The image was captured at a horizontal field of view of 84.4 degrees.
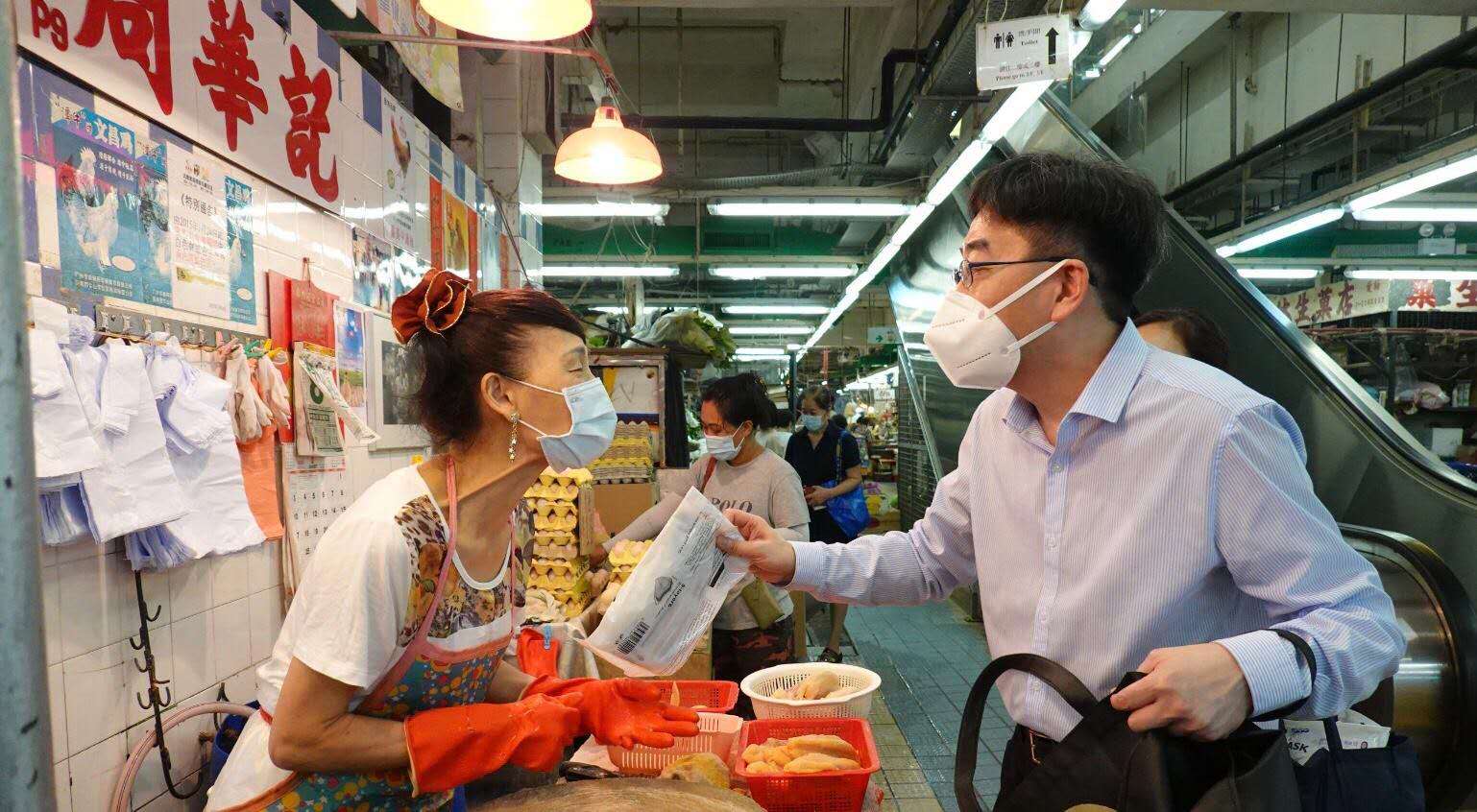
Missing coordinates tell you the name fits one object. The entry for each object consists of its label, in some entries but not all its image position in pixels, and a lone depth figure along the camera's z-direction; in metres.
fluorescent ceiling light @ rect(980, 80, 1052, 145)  5.48
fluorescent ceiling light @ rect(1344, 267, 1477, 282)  10.48
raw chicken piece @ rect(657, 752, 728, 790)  2.16
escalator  3.03
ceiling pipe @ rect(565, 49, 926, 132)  8.02
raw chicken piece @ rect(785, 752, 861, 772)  2.13
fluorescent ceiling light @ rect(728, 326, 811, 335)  22.04
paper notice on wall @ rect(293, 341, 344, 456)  3.09
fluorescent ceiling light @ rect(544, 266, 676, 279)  11.91
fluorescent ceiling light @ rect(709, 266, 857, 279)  12.53
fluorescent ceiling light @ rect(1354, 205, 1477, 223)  7.82
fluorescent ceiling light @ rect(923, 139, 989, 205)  6.75
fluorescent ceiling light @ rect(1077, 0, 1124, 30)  4.51
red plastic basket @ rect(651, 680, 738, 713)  2.74
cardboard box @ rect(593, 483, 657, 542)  5.58
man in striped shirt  1.29
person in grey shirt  4.18
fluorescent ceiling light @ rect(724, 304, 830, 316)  17.52
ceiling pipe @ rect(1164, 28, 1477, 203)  6.11
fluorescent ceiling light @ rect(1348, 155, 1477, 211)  5.96
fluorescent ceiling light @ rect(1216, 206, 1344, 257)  7.71
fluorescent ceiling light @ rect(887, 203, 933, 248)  8.66
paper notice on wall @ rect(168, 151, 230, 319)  2.48
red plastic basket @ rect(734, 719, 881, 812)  2.12
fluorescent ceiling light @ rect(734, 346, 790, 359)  25.70
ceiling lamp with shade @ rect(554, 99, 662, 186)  4.91
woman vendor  1.62
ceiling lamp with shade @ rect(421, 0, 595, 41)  3.19
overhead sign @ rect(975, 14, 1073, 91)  4.78
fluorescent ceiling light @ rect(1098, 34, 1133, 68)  6.90
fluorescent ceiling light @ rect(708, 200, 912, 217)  9.30
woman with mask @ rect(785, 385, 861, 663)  7.80
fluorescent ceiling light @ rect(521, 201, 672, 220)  8.86
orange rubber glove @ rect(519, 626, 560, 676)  2.63
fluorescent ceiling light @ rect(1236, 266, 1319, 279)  11.42
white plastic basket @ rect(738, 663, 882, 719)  2.50
